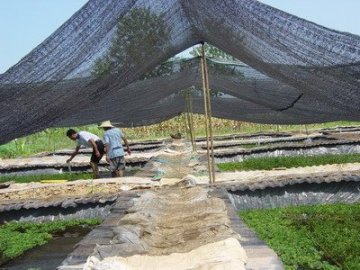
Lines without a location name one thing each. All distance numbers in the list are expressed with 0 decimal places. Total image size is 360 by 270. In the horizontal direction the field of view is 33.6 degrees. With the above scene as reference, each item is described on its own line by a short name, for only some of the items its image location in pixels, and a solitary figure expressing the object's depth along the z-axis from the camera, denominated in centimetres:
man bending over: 1171
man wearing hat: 1165
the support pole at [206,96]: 893
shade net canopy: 597
